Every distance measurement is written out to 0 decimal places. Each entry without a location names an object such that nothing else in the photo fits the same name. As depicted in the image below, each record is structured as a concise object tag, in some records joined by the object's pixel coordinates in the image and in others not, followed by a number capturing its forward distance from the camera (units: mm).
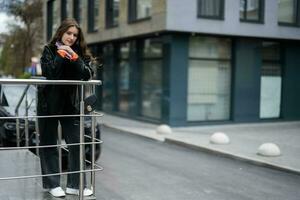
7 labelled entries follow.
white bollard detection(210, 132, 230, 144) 11820
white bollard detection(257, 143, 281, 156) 10039
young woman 4688
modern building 15883
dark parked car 7828
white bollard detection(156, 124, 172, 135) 14286
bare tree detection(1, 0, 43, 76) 34050
